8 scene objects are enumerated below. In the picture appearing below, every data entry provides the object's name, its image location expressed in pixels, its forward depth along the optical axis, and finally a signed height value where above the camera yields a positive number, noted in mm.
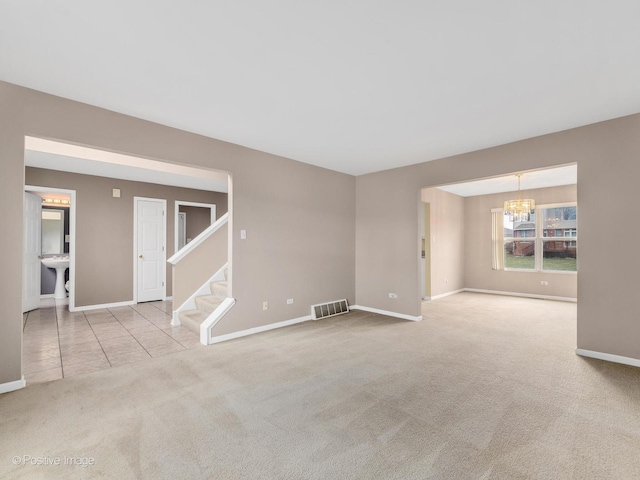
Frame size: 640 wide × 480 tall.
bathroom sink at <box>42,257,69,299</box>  6197 -622
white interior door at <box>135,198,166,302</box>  6094 -138
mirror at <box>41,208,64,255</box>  6859 +255
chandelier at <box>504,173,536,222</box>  5684 +657
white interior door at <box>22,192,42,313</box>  5148 -169
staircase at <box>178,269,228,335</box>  4276 -1009
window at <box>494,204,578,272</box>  6680 +35
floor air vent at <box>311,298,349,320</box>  4980 -1188
